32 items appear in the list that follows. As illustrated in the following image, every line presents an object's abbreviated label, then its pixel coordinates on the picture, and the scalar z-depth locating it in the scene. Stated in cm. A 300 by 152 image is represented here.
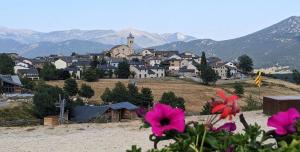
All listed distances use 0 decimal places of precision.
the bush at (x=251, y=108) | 2635
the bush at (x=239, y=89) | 7507
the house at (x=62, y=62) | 14708
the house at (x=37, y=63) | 14525
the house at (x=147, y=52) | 17661
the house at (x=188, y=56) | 16238
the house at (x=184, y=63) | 13938
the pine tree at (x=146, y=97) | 5731
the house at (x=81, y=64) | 12419
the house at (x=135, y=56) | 16100
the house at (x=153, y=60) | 14575
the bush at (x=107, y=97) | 5934
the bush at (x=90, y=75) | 8594
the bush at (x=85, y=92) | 6688
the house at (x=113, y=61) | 13288
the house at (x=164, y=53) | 16638
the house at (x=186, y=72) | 11745
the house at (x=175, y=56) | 15240
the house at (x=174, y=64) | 13858
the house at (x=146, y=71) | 11475
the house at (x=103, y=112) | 3834
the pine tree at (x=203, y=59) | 10613
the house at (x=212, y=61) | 14351
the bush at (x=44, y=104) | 4281
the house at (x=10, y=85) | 6981
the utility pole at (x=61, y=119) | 2563
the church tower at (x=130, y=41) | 18498
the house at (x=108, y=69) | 10115
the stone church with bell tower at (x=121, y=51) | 17150
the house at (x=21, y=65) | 12594
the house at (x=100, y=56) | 14977
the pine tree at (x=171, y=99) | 5148
